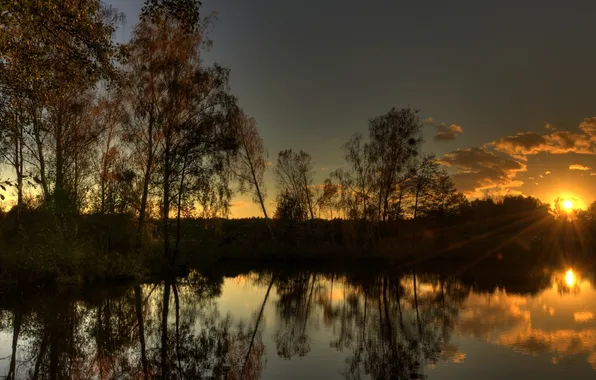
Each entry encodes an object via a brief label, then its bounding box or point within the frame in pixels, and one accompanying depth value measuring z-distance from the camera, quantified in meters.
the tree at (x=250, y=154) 41.66
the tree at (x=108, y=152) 29.48
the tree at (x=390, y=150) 46.12
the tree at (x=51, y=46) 8.99
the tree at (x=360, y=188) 49.00
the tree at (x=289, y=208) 52.66
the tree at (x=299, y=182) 55.38
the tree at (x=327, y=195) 56.91
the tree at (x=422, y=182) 49.03
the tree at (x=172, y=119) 29.02
